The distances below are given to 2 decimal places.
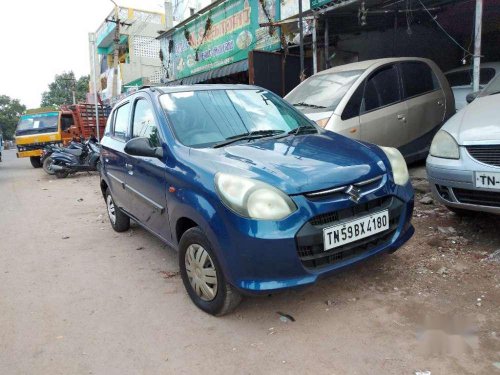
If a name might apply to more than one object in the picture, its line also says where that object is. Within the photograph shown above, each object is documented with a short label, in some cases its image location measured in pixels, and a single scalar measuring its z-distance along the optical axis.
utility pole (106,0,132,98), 23.44
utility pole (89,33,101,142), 15.28
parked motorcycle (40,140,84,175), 11.96
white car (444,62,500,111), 7.82
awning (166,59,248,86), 10.44
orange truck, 14.48
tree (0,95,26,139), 63.34
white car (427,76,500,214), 3.11
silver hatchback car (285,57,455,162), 5.18
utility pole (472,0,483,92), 5.43
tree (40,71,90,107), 60.12
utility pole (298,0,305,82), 7.55
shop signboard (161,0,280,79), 10.48
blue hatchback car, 2.36
